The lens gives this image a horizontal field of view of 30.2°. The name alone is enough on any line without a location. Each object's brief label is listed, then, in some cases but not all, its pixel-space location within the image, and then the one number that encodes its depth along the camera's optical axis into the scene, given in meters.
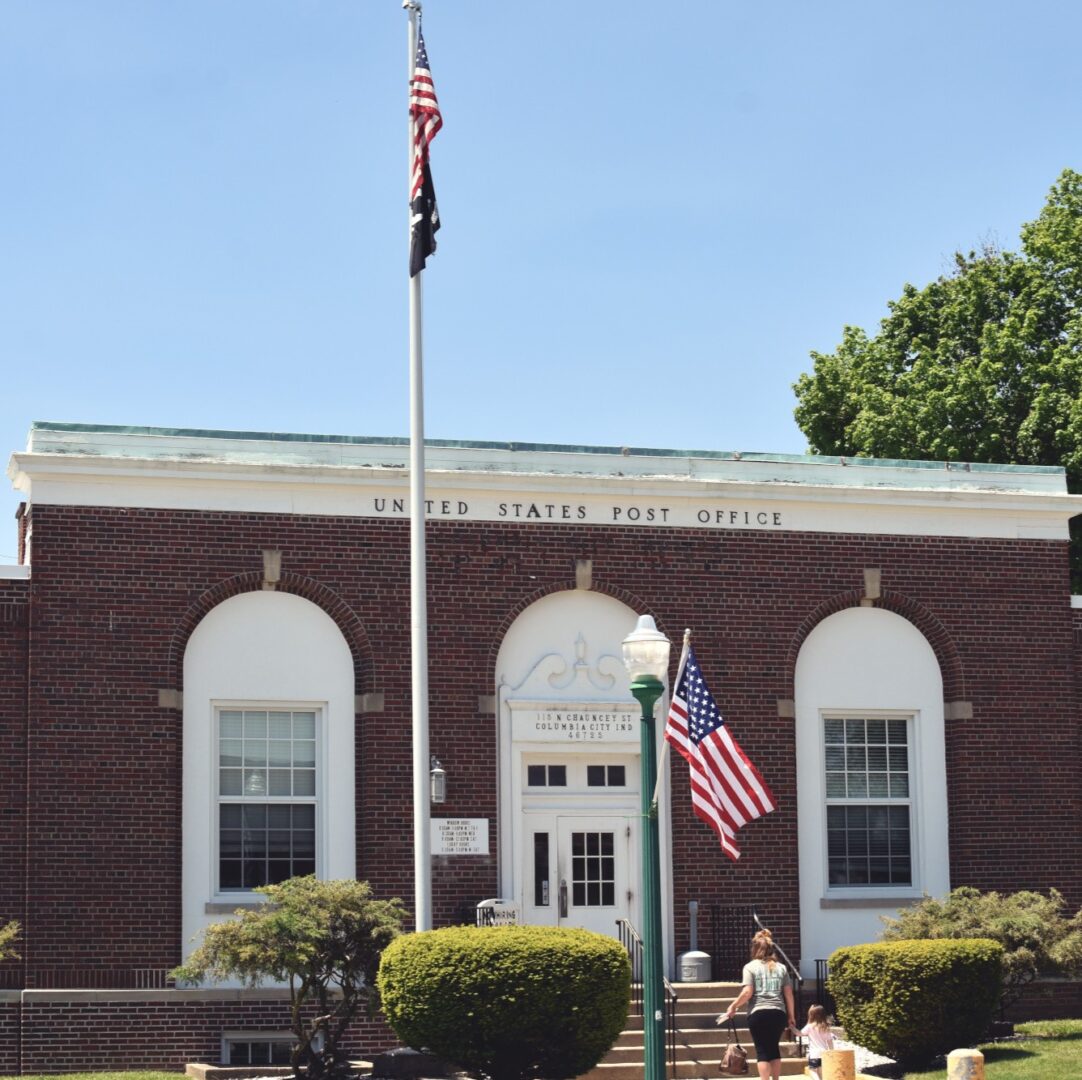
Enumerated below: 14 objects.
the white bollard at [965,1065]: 17.34
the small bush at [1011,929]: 22.64
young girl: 19.38
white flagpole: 20.81
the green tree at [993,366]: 35.00
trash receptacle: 23.81
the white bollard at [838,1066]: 18.34
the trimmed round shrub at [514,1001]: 18.64
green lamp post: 16.69
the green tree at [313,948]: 20.44
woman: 19.22
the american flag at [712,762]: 19.19
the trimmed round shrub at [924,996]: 21.19
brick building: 22.72
